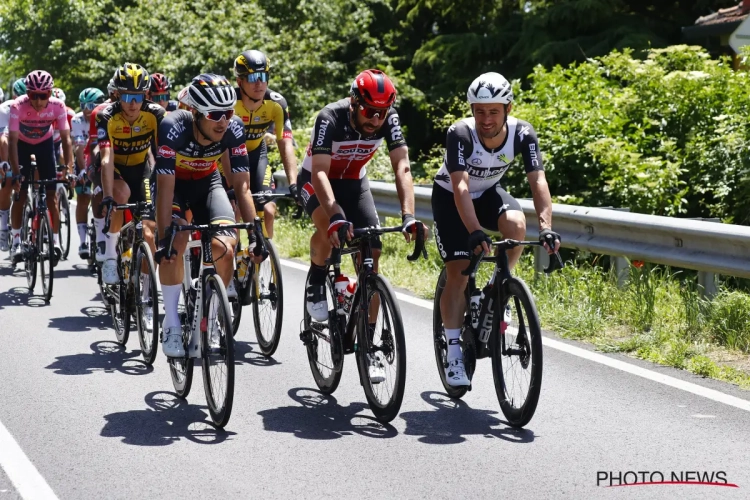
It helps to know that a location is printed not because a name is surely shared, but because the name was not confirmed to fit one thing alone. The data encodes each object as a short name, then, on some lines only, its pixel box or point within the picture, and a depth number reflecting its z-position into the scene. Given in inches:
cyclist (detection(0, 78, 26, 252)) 1034.7
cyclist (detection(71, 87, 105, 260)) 1017.7
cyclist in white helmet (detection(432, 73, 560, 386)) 524.4
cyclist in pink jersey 949.2
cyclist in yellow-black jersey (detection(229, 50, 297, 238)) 751.7
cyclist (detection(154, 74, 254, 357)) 561.0
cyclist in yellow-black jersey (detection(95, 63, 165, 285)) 756.6
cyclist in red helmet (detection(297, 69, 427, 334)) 537.0
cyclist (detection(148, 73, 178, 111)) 896.9
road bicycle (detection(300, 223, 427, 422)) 514.3
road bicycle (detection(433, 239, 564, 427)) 496.1
